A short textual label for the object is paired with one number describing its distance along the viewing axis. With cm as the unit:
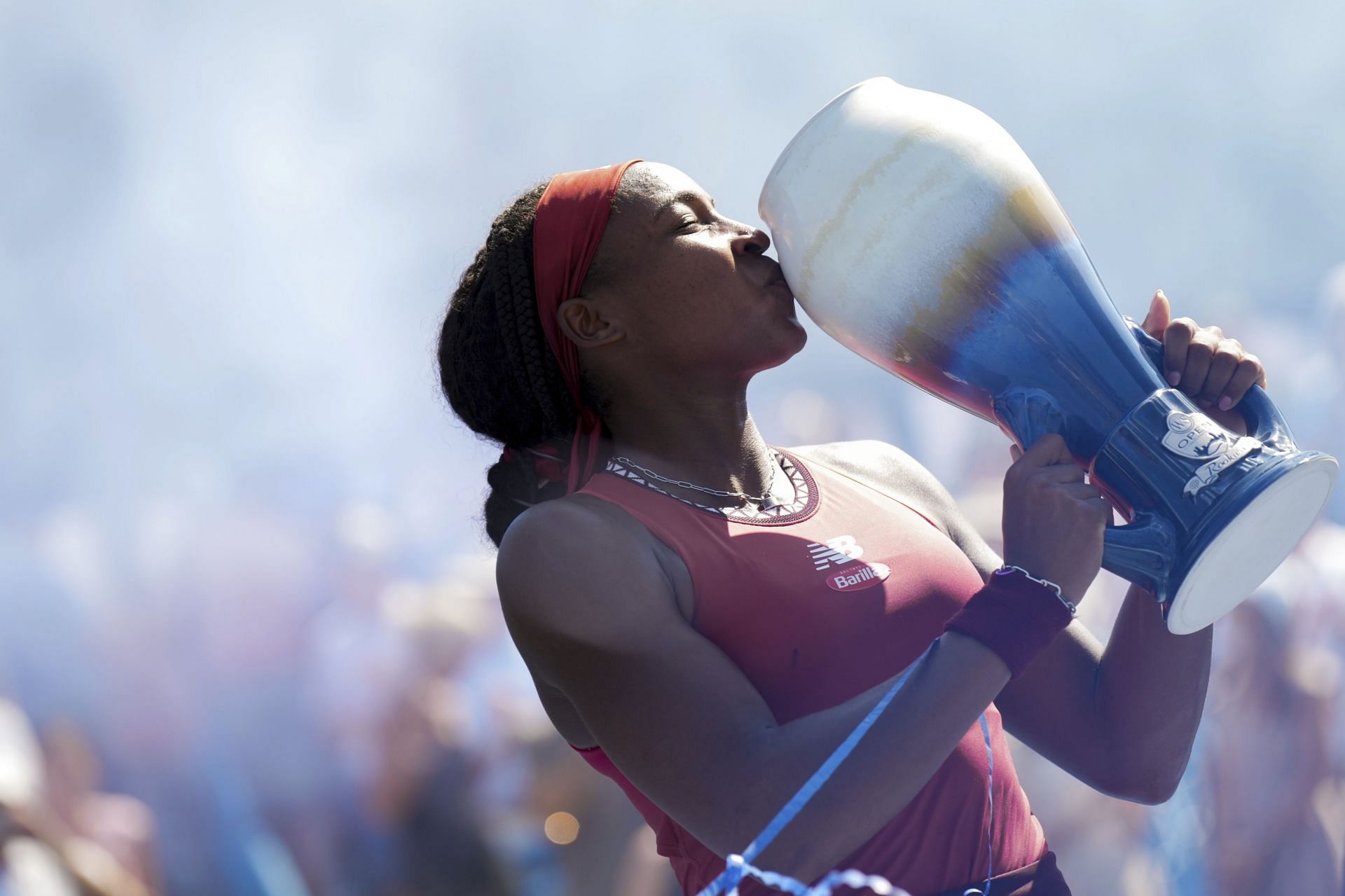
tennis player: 404
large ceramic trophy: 409
